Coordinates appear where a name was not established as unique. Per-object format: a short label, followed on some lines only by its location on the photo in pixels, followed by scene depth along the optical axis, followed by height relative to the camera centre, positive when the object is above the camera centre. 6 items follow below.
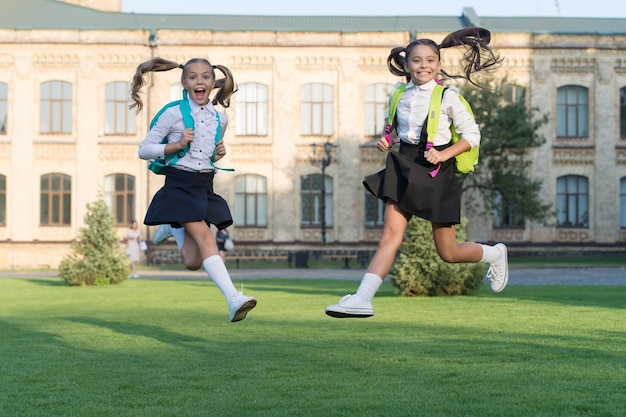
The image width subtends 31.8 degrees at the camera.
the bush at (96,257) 26.09 -1.22
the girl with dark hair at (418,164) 8.66 +0.34
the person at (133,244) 33.83 -1.19
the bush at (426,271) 19.30 -1.12
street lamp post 44.02 +1.71
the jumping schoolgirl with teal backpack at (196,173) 9.18 +0.28
